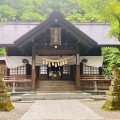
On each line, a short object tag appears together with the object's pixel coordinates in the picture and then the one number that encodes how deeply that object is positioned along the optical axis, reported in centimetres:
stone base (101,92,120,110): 660
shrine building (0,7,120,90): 1195
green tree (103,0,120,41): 709
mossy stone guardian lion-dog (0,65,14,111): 668
